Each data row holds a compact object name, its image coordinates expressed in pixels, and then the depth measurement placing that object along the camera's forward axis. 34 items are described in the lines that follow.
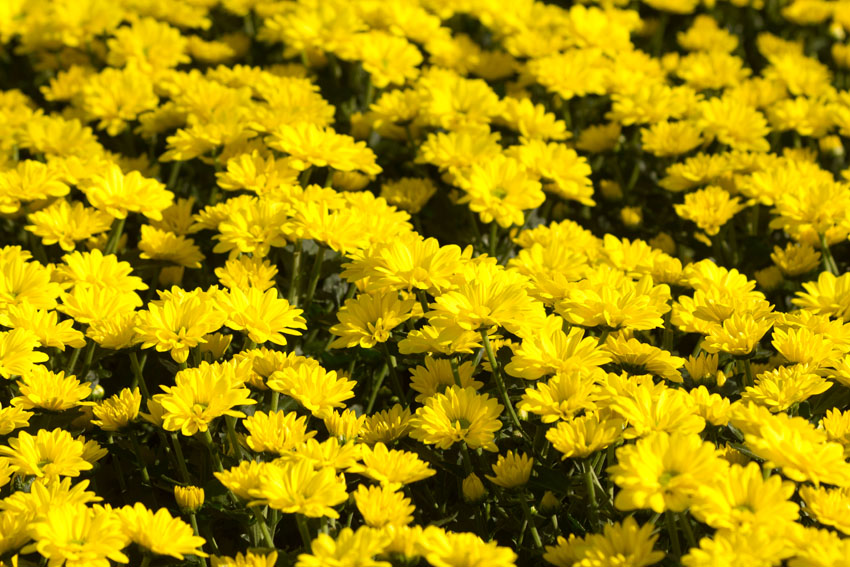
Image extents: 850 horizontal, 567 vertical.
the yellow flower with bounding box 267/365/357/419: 4.27
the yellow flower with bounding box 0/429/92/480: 4.04
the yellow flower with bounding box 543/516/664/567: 3.48
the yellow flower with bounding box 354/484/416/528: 3.73
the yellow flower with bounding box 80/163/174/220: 5.61
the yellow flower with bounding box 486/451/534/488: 4.07
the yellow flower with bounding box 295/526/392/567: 3.41
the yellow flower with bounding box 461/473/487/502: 4.21
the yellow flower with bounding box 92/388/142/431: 4.41
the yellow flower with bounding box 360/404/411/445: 4.32
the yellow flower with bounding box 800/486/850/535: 3.64
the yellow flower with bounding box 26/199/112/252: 5.59
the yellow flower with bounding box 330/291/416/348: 4.63
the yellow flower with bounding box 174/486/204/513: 3.99
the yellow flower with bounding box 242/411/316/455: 4.05
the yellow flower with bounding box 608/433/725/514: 3.47
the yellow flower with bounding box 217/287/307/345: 4.54
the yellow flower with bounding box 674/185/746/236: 6.30
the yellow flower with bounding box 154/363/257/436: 4.04
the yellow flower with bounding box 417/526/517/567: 3.41
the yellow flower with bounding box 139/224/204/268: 5.58
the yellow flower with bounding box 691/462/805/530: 3.40
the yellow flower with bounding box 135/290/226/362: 4.39
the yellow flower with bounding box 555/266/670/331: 4.47
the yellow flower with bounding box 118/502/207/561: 3.57
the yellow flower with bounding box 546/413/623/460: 3.87
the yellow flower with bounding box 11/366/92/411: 4.31
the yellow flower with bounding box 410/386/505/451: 4.12
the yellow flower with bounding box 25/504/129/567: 3.49
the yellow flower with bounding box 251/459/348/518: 3.63
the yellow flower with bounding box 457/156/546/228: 5.88
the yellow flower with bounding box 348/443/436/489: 3.92
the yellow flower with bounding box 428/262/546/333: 4.29
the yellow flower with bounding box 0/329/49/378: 4.36
